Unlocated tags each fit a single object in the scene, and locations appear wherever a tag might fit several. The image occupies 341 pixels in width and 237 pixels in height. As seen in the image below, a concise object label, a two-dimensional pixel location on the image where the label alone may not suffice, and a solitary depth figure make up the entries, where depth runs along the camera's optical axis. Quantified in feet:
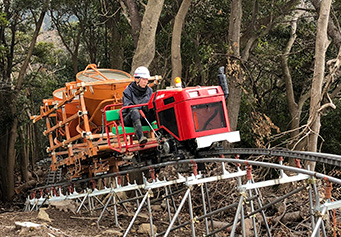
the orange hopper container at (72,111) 43.93
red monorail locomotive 29.86
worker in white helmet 34.24
